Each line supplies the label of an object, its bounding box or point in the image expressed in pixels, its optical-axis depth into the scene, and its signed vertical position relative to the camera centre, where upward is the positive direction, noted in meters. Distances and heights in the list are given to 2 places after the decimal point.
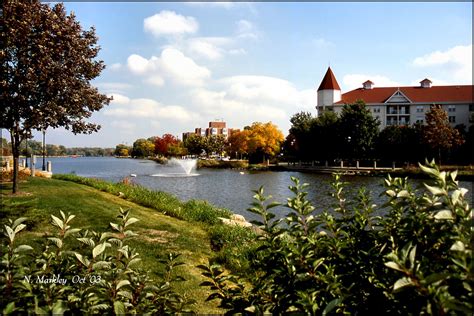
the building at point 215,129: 173.12 +13.08
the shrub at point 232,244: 9.14 -2.71
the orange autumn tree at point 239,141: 84.88 +3.54
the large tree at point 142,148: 163.12 +3.71
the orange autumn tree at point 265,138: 81.12 +3.92
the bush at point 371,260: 1.83 -0.69
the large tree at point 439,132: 52.25 +3.24
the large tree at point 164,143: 132.12 +4.88
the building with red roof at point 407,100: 78.44 +12.46
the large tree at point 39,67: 13.25 +3.53
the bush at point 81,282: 2.28 -0.90
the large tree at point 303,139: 70.07 +3.29
